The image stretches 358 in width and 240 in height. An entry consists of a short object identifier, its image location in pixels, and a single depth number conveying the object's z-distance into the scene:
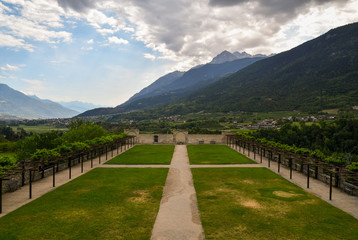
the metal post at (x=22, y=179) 20.67
